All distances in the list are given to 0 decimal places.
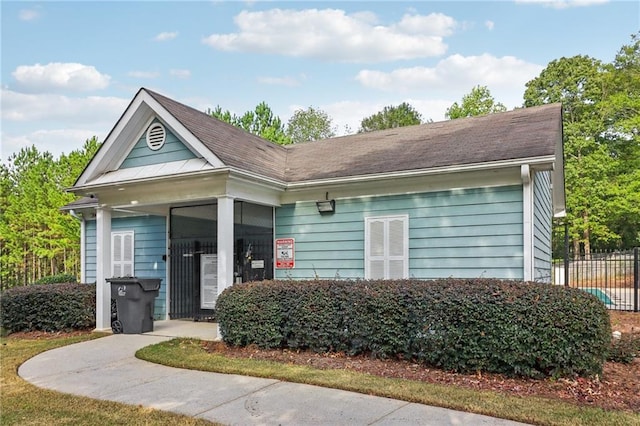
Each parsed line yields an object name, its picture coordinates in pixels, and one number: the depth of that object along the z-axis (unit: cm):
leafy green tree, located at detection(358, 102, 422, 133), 4134
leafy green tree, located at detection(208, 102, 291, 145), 3006
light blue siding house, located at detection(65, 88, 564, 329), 769
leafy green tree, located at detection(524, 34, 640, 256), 2678
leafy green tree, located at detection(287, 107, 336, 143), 4294
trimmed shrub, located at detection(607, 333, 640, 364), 638
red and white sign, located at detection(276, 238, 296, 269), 963
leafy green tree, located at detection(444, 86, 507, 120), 3127
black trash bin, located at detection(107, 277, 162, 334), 929
